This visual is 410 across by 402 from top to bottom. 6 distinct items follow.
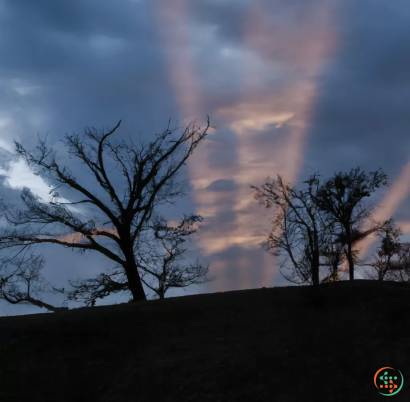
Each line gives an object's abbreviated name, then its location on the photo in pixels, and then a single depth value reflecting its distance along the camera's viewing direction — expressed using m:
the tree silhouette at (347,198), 28.61
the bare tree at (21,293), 26.14
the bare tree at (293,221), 27.78
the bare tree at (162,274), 25.78
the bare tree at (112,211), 24.58
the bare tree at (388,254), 32.94
